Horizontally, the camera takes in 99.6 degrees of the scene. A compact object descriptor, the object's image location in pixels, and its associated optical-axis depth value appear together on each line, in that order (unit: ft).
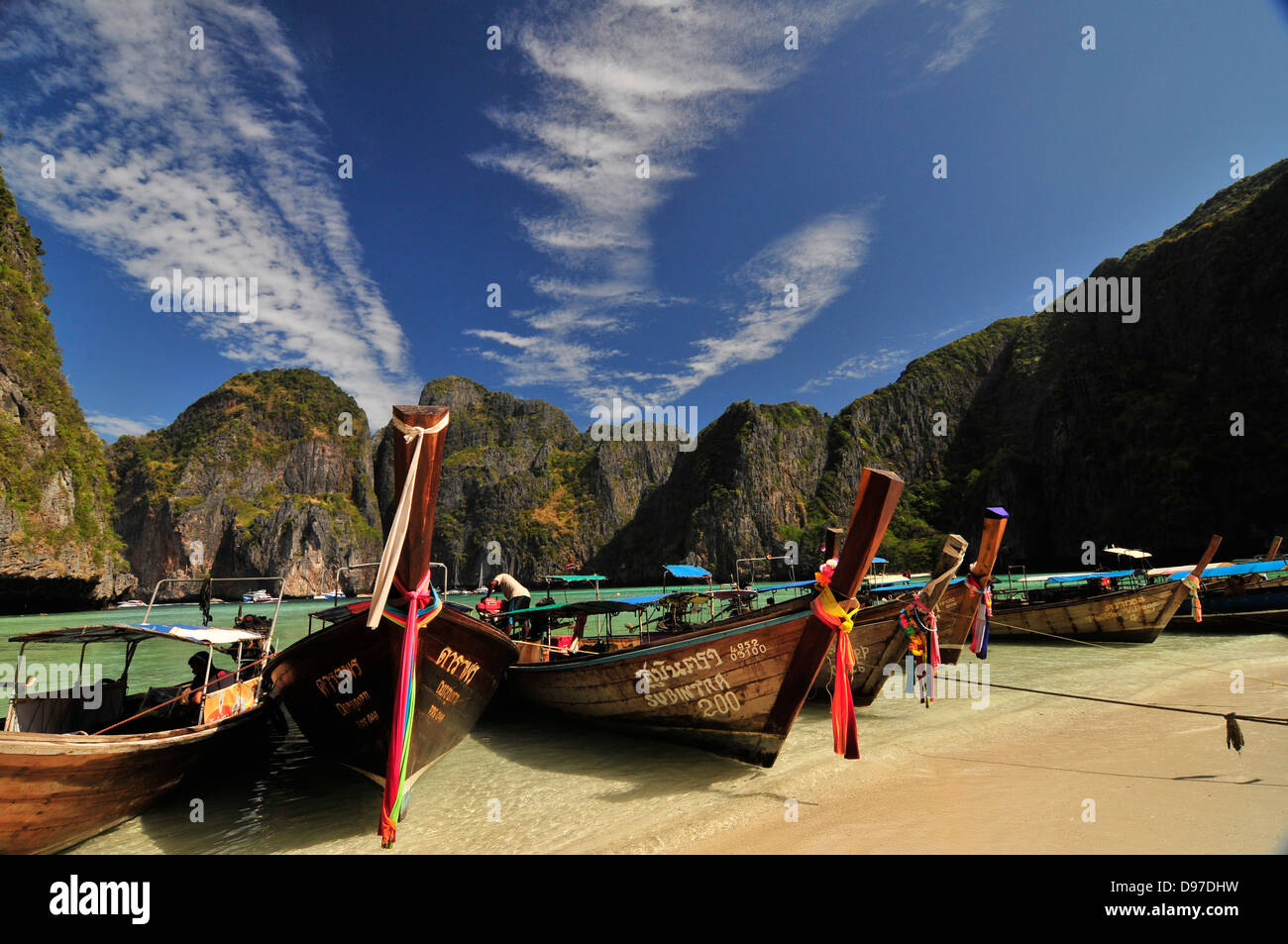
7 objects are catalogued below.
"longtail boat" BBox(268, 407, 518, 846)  16.56
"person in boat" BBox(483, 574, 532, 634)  34.06
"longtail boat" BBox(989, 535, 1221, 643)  53.72
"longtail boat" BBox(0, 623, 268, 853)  16.10
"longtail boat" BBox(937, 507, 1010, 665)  27.20
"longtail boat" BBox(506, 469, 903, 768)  18.42
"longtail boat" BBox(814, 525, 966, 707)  29.40
